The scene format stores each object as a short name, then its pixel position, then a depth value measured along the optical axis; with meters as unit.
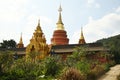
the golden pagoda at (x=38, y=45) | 18.48
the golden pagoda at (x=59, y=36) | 23.53
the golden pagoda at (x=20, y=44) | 24.68
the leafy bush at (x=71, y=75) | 8.00
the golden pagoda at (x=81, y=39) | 24.25
